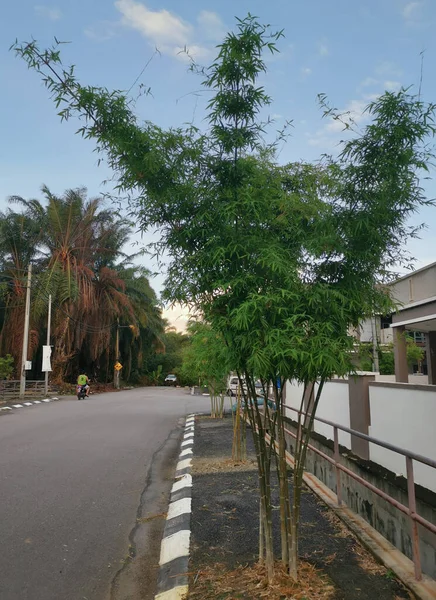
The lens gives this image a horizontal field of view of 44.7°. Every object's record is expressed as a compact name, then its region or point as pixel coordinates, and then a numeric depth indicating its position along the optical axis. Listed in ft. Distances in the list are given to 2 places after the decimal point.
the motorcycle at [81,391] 96.68
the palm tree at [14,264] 118.83
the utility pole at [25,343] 92.53
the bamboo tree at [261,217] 11.62
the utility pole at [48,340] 102.66
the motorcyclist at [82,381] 97.57
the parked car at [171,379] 198.80
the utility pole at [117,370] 160.59
